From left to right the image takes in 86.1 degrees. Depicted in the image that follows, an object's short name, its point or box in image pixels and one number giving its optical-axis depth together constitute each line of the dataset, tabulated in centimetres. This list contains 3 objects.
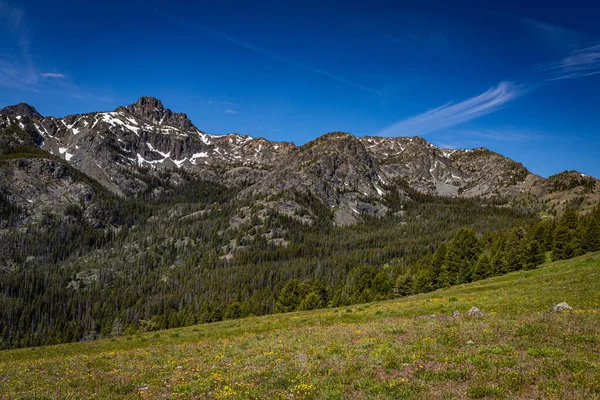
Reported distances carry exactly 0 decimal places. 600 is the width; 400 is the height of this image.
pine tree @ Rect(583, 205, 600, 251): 6625
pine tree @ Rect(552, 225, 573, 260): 6819
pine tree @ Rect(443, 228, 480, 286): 7412
